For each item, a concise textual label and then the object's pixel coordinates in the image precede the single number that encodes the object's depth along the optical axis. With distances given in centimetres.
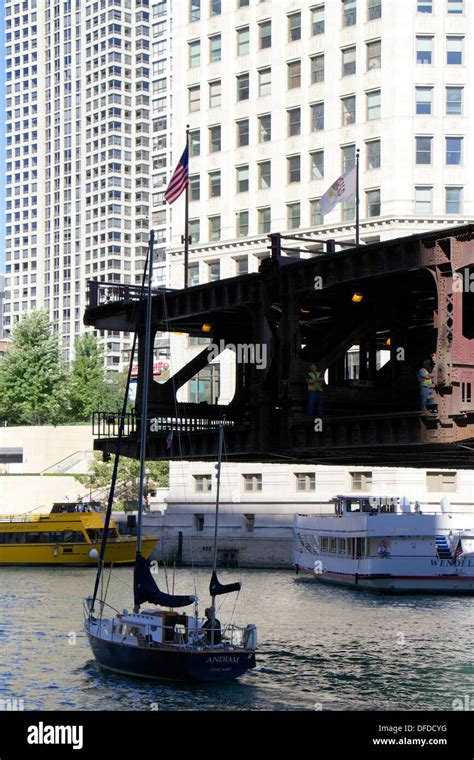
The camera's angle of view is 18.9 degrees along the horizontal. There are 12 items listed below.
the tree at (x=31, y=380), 16425
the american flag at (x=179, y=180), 6251
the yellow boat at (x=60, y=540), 10525
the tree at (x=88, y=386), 17206
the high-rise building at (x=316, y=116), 10750
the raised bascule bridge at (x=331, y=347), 4472
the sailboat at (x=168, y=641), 4906
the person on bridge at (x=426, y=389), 4462
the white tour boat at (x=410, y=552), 8638
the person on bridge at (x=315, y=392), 4934
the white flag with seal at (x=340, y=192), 6147
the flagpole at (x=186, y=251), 5882
